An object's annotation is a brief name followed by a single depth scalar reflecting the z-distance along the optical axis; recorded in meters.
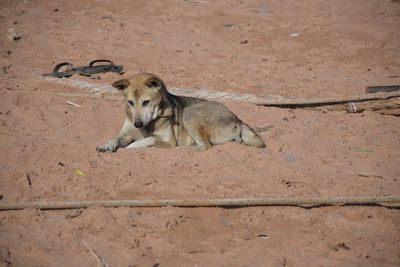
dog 14.09
